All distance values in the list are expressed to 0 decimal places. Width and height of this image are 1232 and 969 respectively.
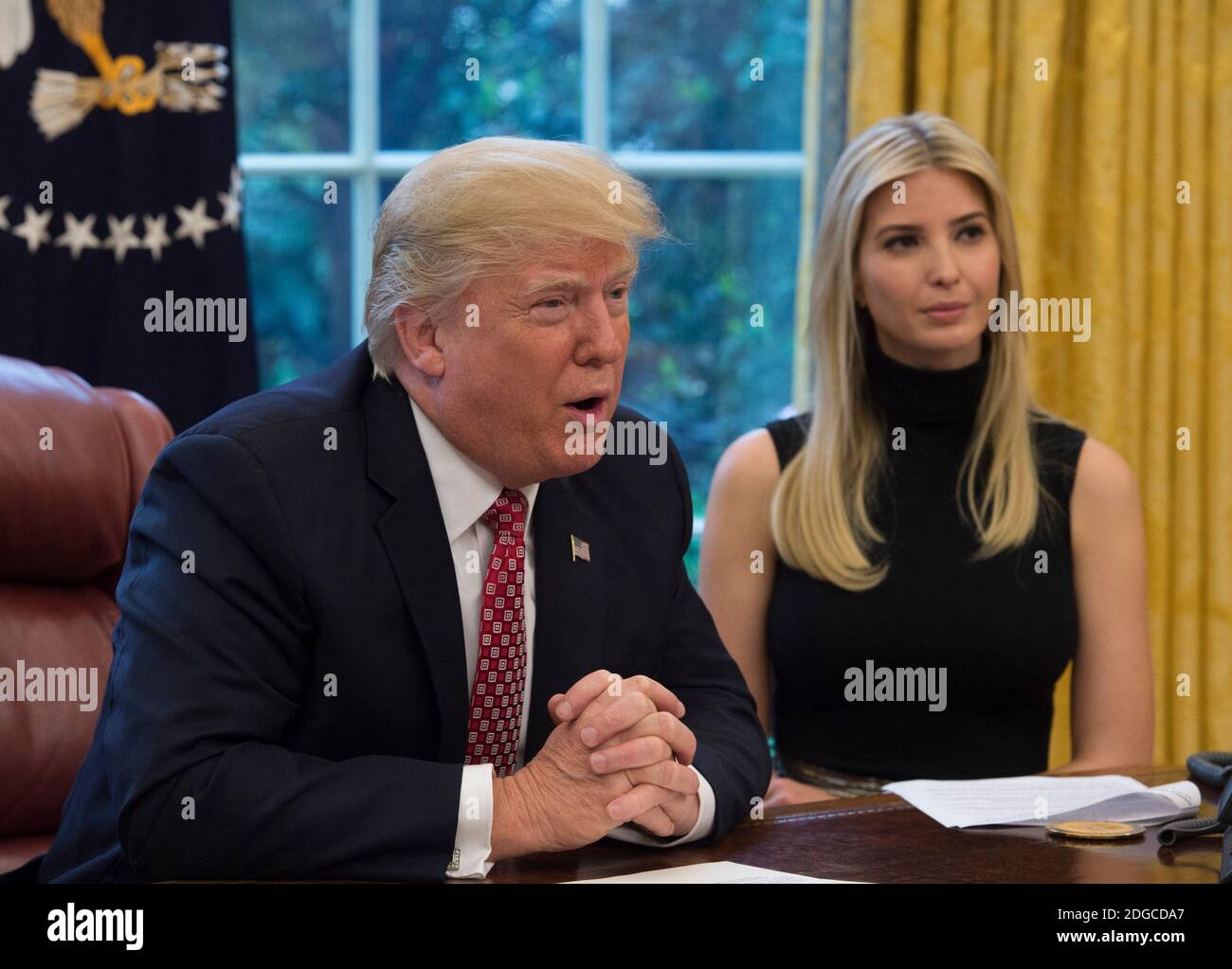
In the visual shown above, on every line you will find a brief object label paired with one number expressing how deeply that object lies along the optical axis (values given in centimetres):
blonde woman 232
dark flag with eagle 294
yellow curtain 301
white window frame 351
